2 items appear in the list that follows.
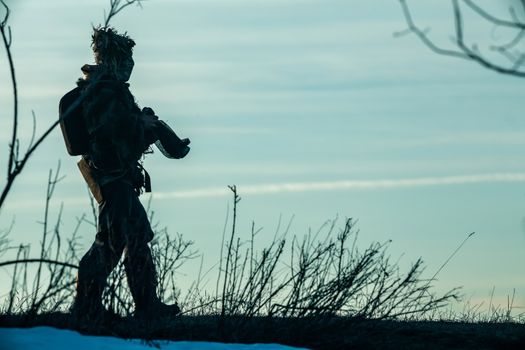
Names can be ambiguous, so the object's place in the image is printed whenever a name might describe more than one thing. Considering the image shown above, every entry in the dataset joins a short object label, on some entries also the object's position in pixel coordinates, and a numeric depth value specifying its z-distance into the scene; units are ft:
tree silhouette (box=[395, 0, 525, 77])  37.27
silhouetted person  63.36
